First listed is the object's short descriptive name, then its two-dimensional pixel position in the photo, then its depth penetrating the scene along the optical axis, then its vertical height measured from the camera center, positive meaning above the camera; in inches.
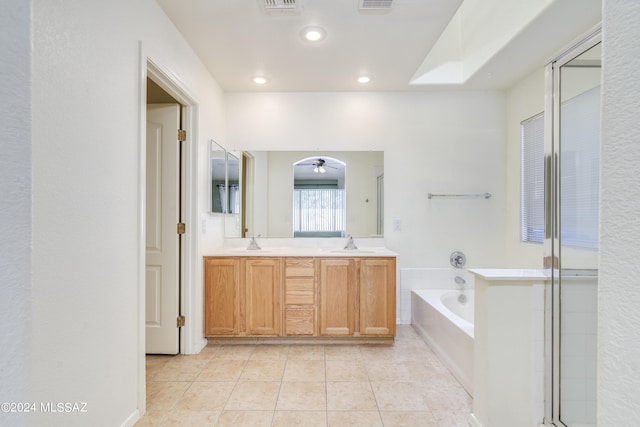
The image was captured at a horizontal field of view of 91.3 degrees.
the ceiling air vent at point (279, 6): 76.9 +51.5
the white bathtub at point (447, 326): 84.5 -37.7
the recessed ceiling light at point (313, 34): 88.2 +51.5
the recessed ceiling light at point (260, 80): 119.1 +50.9
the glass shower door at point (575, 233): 58.2 -3.7
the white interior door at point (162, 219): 102.0 -2.6
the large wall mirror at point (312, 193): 134.0 +8.0
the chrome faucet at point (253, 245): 125.7 -13.6
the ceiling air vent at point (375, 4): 76.7 +51.7
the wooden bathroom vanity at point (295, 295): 110.6 -29.5
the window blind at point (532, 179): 114.7 +13.1
